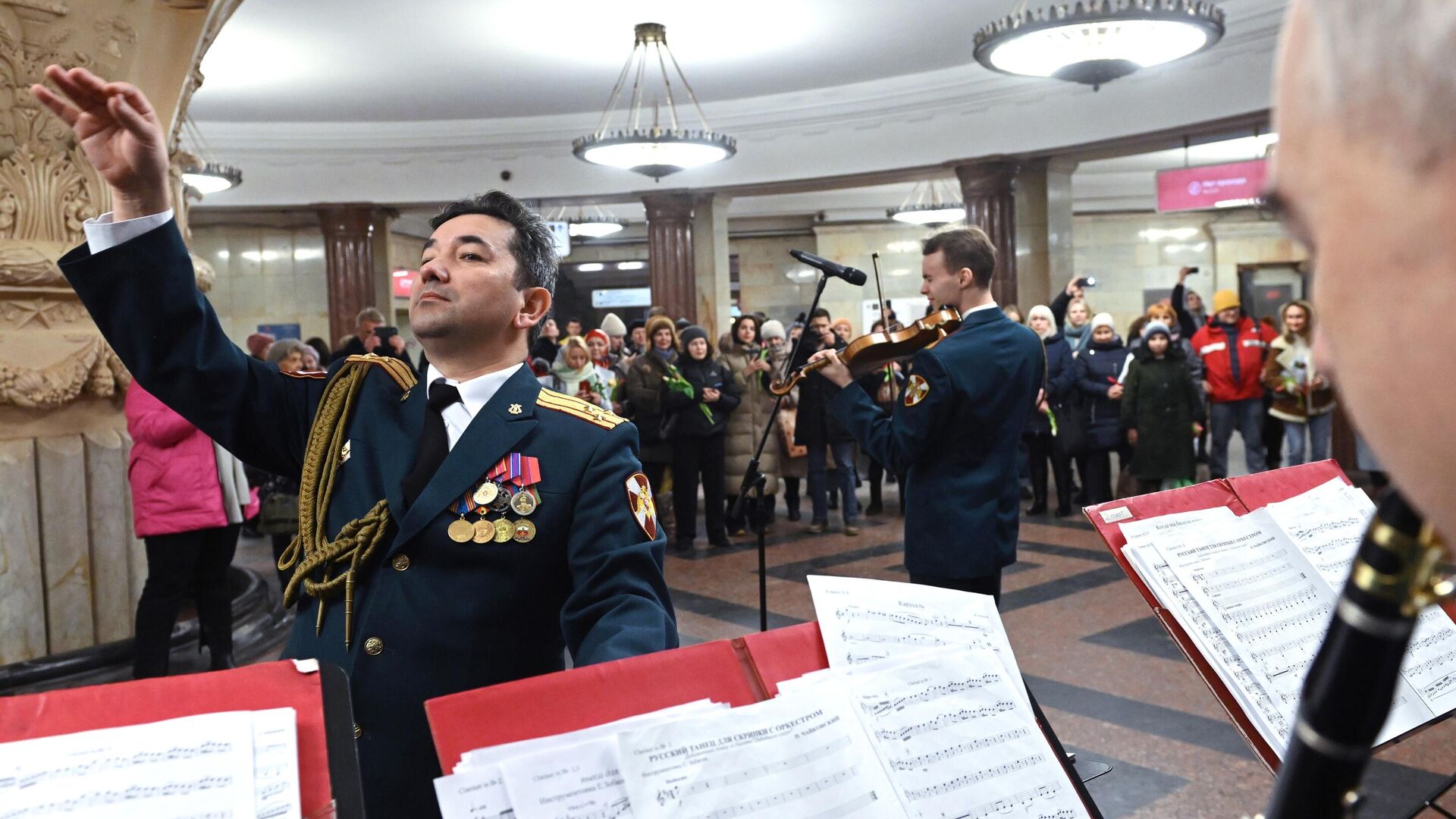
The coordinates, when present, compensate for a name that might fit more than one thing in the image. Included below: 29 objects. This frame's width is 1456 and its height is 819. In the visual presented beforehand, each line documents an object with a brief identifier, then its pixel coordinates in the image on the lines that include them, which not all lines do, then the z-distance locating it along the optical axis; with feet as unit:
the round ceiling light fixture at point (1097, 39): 24.30
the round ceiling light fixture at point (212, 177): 35.42
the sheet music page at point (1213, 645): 4.97
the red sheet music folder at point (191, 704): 3.08
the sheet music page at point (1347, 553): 5.58
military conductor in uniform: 5.15
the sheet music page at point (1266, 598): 5.21
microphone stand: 14.50
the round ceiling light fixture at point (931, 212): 52.42
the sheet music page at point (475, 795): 2.93
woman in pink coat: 13.20
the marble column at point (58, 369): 12.74
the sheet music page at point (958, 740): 3.63
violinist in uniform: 10.88
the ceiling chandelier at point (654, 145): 33.40
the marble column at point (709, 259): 44.78
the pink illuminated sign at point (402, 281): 54.60
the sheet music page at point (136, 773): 2.83
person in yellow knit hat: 27.40
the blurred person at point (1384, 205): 1.36
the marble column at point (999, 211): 38.52
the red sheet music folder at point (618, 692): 3.21
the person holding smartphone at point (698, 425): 24.07
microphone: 13.65
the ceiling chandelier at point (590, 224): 57.57
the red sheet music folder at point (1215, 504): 5.06
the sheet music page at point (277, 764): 3.01
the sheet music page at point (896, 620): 4.18
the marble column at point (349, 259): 44.04
